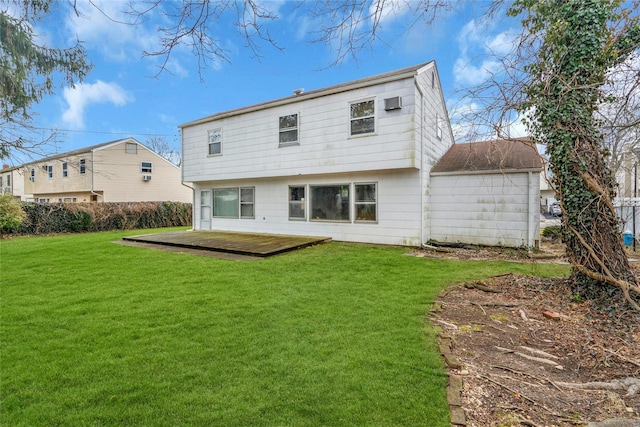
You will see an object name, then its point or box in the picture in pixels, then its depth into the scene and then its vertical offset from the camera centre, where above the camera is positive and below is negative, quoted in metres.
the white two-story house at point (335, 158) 9.11 +1.70
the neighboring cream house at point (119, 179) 21.41 +2.26
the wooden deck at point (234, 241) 8.46 -0.95
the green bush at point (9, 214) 12.59 -0.15
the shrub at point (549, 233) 9.88 -0.72
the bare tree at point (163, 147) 32.19 +6.56
